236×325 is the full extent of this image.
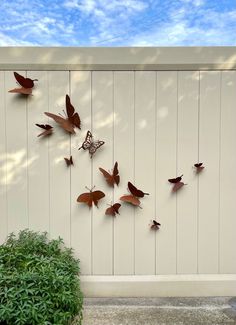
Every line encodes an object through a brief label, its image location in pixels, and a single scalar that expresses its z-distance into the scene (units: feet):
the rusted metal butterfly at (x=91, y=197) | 8.92
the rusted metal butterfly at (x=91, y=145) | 8.91
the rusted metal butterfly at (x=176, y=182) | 9.01
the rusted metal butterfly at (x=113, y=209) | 8.97
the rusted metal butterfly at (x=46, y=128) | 8.86
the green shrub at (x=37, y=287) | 6.42
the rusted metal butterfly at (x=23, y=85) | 8.80
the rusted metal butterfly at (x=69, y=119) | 8.81
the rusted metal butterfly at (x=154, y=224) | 9.07
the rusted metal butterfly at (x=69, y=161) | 8.93
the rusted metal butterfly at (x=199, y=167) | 9.02
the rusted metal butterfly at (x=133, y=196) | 8.92
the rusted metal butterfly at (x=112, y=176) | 8.91
